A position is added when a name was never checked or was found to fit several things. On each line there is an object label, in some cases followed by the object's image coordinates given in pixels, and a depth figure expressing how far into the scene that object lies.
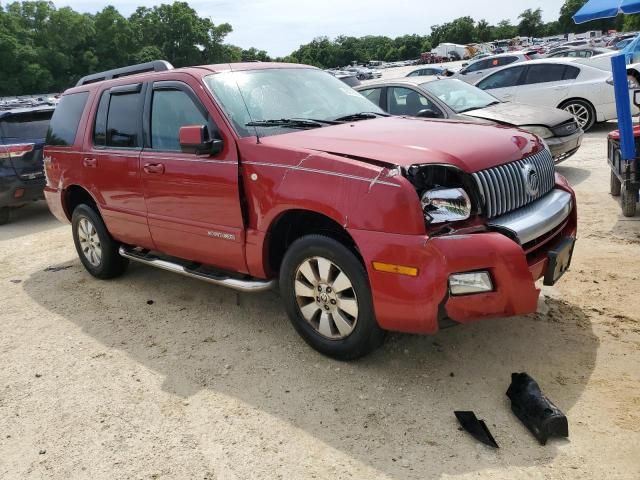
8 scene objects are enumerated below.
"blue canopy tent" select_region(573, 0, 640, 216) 5.66
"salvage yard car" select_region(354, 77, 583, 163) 7.87
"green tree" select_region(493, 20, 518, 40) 118.44
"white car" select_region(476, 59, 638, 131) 11.02
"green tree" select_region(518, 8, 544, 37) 115.32
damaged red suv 3.01
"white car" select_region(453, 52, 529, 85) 17.88
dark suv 8.29
